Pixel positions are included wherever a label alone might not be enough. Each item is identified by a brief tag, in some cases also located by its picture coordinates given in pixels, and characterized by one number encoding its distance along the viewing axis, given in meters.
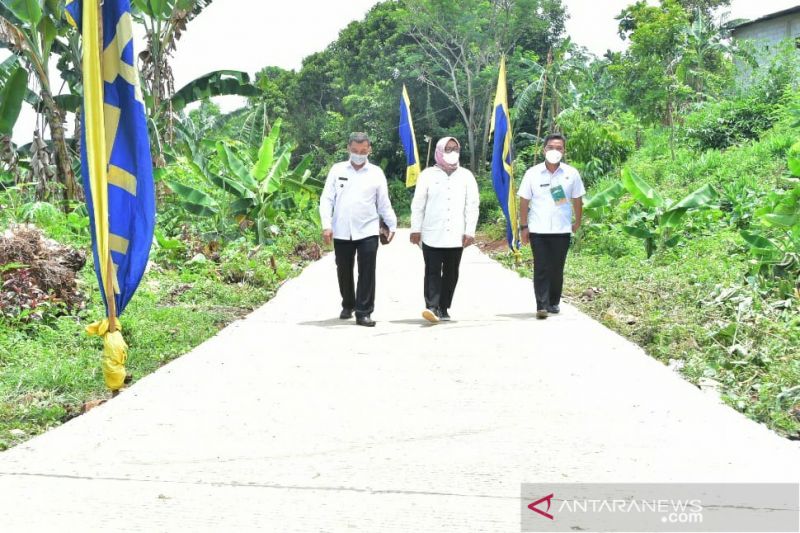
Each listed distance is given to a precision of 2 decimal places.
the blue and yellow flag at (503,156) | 14.01
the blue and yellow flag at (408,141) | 23.08
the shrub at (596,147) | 26.91
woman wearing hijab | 9.15
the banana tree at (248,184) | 16.28
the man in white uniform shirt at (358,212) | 8.98
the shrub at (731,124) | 24.69
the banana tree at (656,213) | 12.34
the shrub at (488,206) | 33.20
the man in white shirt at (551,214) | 9.41
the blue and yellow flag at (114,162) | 5.64
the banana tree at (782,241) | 8.38
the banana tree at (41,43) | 13.31
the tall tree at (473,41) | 39.03
